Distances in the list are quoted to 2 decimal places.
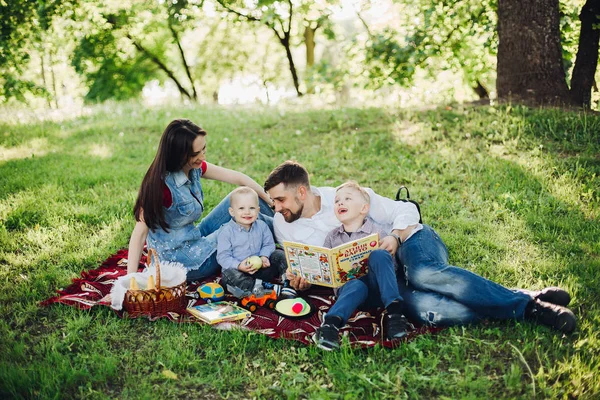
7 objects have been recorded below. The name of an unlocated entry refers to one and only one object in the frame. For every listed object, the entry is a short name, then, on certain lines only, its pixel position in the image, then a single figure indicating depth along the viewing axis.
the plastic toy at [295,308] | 3.75
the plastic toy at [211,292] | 4.07
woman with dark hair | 3.99
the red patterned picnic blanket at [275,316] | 3.41
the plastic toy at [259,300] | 3.92
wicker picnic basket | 3.65
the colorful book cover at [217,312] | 3.65
